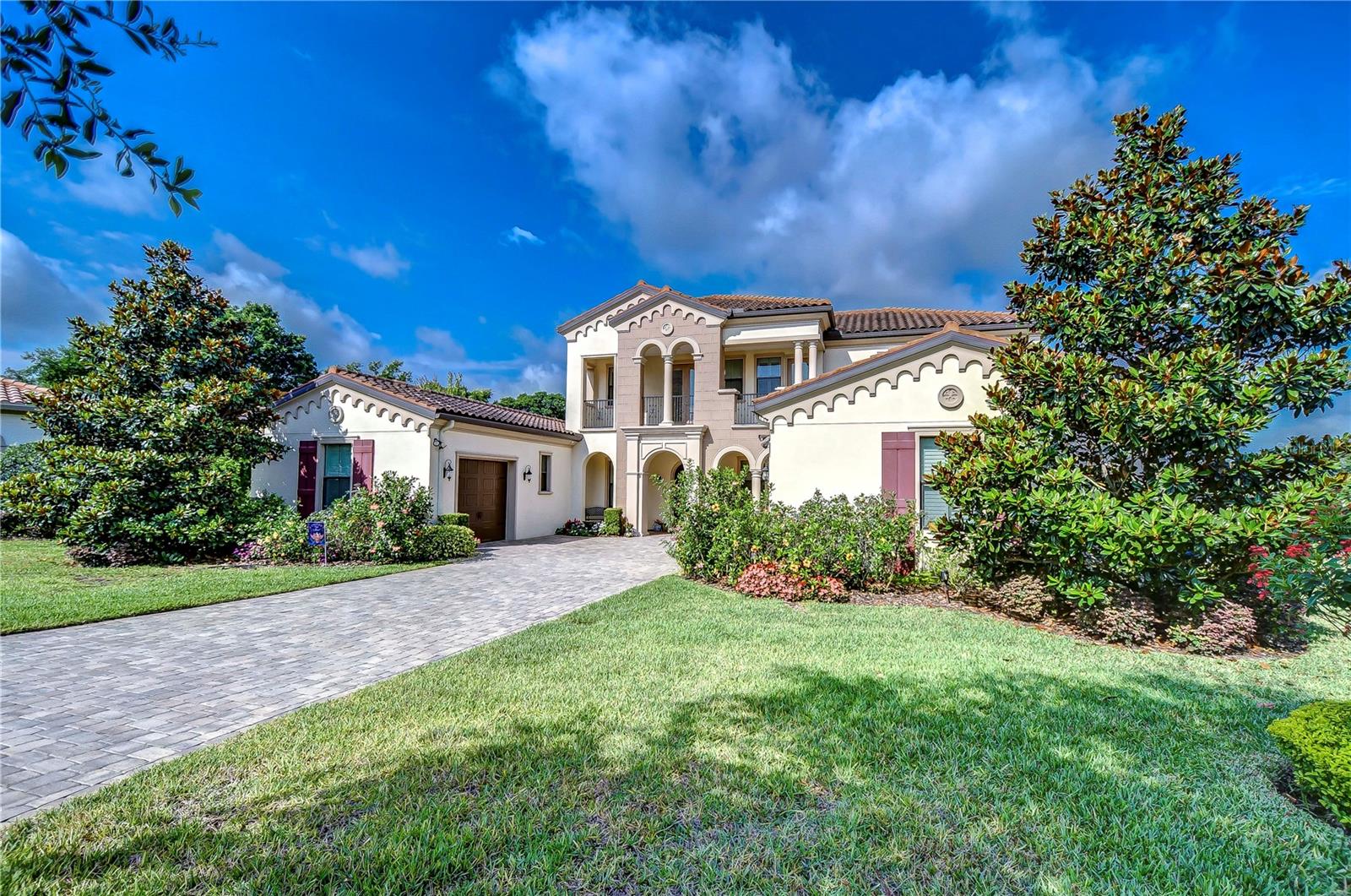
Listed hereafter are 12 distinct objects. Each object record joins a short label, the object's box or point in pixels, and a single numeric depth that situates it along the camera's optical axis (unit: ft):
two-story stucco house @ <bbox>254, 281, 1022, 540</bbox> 34.73
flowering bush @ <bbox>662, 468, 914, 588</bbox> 30.42
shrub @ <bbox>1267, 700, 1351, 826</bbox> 9.04
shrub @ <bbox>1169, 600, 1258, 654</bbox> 19.53
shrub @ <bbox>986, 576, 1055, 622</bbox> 24.72
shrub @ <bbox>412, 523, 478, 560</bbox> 40.37
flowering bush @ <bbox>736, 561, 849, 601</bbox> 28.35
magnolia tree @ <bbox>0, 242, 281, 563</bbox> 35.99
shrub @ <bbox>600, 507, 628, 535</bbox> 63.05
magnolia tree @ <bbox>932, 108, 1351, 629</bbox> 19.79
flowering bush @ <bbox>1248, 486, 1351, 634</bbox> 11.53
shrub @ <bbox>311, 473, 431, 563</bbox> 38.65
